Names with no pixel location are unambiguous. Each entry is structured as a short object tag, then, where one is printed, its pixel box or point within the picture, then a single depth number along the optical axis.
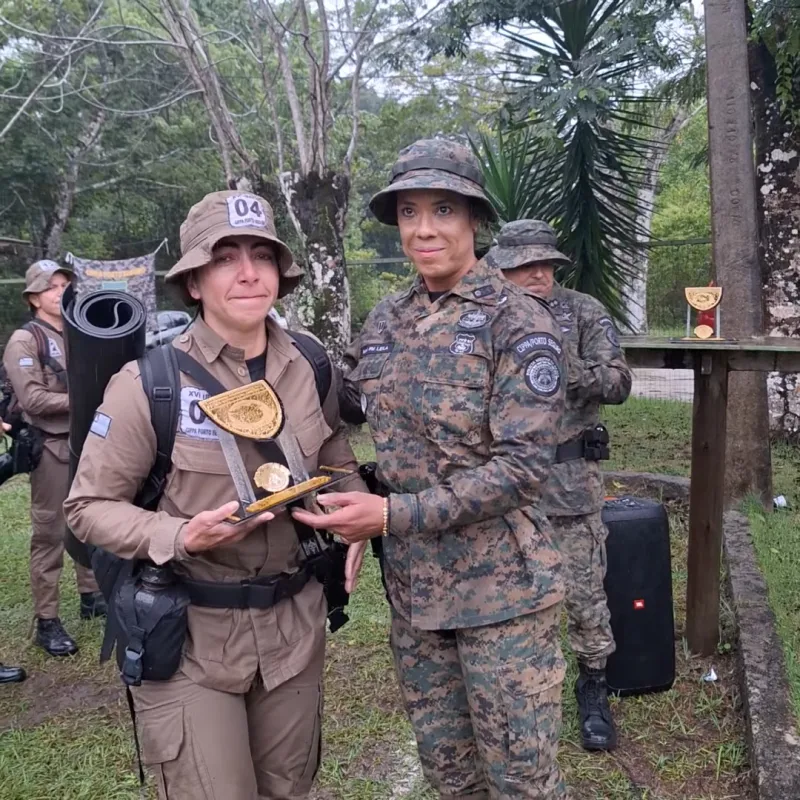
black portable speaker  3.07
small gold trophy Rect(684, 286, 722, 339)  3.18
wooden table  3.02
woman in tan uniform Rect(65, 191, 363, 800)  1.69
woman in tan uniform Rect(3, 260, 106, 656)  3.78
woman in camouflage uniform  1.77
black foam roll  1.77
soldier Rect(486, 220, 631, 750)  2.88
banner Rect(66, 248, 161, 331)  8.95
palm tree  4.96
